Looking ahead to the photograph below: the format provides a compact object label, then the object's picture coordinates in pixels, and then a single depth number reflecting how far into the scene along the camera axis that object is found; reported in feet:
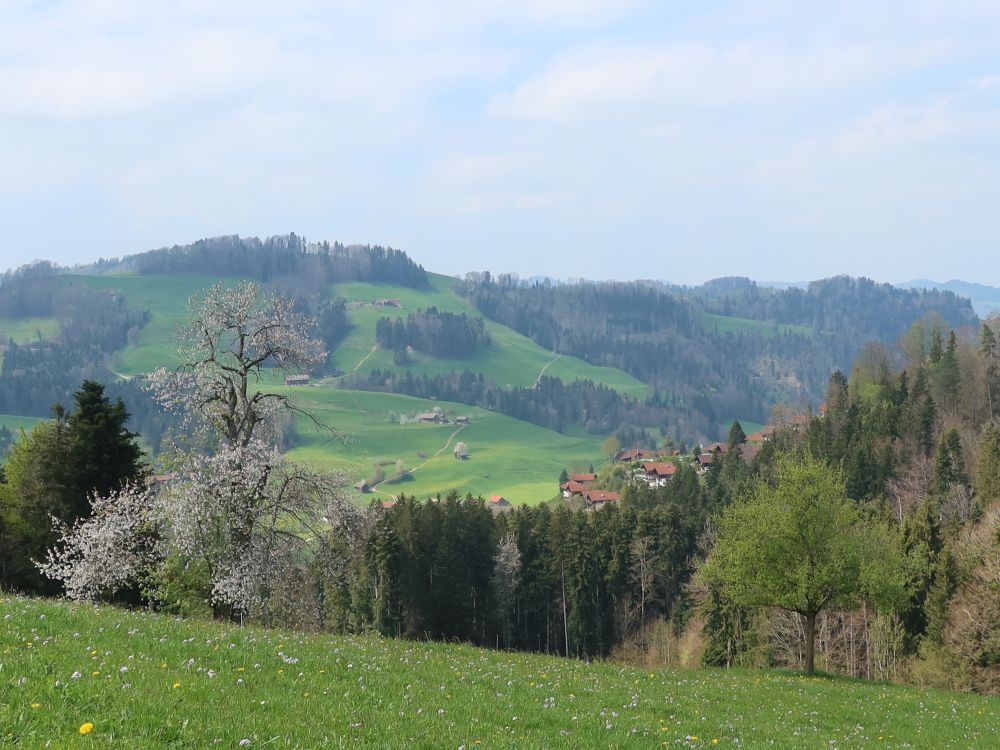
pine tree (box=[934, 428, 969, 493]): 356.38
